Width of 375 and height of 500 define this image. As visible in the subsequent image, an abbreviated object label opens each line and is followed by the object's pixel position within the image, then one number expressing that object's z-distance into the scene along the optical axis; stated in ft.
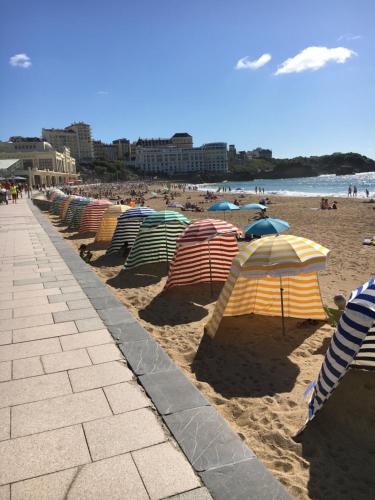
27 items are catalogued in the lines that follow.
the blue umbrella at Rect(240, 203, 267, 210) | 49.26
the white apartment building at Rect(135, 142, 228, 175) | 542.57
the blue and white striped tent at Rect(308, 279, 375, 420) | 9.98
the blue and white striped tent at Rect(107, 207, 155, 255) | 37.22
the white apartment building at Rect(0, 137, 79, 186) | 226.32
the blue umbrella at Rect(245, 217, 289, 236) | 26.05
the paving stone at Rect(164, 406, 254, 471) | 9.14
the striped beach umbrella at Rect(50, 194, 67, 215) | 80.33
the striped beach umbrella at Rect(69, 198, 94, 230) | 57.41
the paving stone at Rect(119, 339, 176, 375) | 13.54
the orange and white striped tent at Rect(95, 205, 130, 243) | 44.62
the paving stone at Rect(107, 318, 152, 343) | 16.06
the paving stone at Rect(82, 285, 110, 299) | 22.09
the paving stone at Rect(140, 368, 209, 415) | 11.33
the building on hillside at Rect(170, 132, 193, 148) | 591.37
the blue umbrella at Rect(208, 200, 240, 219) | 46.93
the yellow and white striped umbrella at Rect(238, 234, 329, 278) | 16.12
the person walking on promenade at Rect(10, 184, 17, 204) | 108.47
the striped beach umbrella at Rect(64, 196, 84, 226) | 60.80
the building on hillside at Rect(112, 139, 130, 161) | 612.70
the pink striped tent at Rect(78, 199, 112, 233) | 51.62
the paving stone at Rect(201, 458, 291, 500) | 8.10
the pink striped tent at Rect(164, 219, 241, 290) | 23.88
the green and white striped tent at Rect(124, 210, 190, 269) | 30.81
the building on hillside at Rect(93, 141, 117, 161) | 588.91
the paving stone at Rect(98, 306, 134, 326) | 18.02
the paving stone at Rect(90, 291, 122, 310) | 20.20
